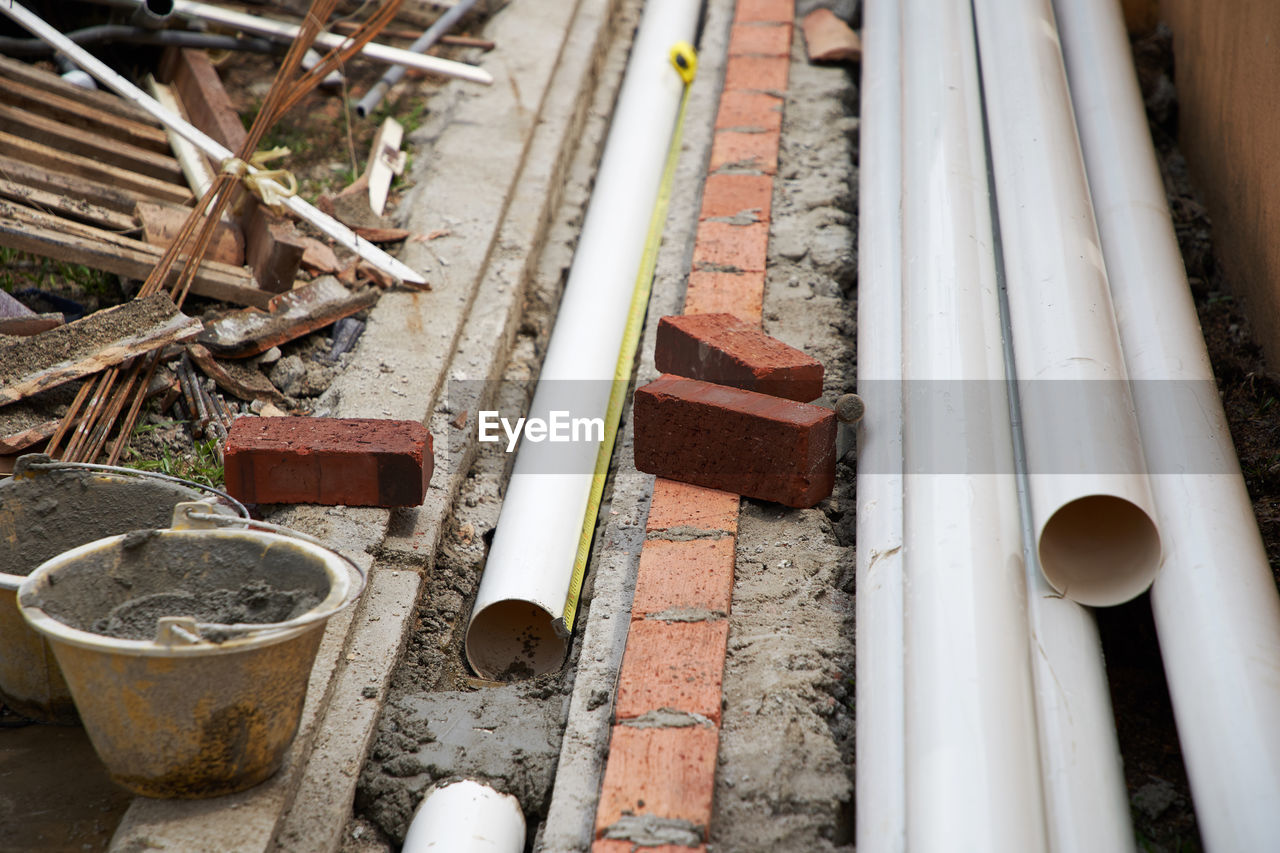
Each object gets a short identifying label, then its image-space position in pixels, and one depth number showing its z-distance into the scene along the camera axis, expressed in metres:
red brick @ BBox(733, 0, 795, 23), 5.08
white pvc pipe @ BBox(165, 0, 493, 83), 4.60
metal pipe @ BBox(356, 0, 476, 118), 4.51
